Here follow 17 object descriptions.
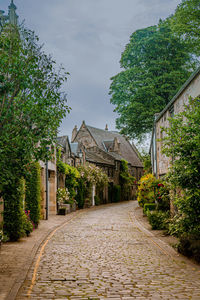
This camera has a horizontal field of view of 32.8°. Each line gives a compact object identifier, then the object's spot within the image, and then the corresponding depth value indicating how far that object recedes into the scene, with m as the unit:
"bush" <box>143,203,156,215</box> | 19.38
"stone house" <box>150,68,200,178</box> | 12.82
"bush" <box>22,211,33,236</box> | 12.76
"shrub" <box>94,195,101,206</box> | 37.91
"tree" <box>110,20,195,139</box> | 27.22
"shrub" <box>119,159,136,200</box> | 51.14
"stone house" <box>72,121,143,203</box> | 45.42
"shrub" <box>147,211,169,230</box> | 15.02
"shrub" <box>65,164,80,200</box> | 27.57
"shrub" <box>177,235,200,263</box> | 8.43
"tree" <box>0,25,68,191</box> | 7.18
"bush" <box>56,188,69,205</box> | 24.69
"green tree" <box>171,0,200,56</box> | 22.97
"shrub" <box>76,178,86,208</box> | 30.23
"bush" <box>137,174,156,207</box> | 20.82
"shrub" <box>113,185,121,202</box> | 46.67
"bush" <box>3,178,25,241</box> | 12.05
